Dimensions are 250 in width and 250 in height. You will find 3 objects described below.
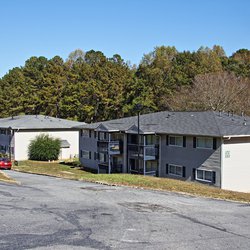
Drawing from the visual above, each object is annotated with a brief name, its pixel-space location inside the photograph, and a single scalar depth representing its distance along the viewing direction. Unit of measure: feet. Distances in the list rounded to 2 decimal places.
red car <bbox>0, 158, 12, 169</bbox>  157.58
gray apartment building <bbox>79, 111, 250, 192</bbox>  117.08
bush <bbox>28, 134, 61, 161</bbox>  193.41
